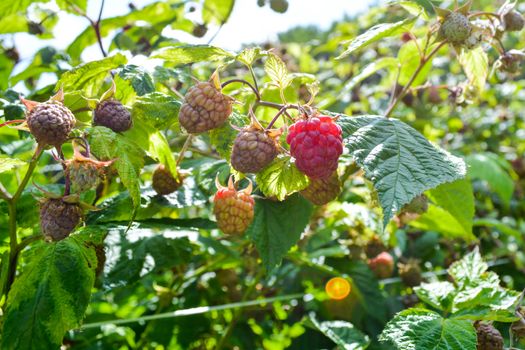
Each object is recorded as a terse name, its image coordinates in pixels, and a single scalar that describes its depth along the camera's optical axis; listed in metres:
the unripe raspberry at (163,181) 0.30
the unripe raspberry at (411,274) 0.47
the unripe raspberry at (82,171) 0.23
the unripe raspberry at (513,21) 0.34
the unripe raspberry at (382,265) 0.44
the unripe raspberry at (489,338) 0.28
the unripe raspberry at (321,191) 0.27
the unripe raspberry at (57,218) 0.24
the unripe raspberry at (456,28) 0.29
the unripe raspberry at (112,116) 0.25
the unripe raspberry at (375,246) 0.43
